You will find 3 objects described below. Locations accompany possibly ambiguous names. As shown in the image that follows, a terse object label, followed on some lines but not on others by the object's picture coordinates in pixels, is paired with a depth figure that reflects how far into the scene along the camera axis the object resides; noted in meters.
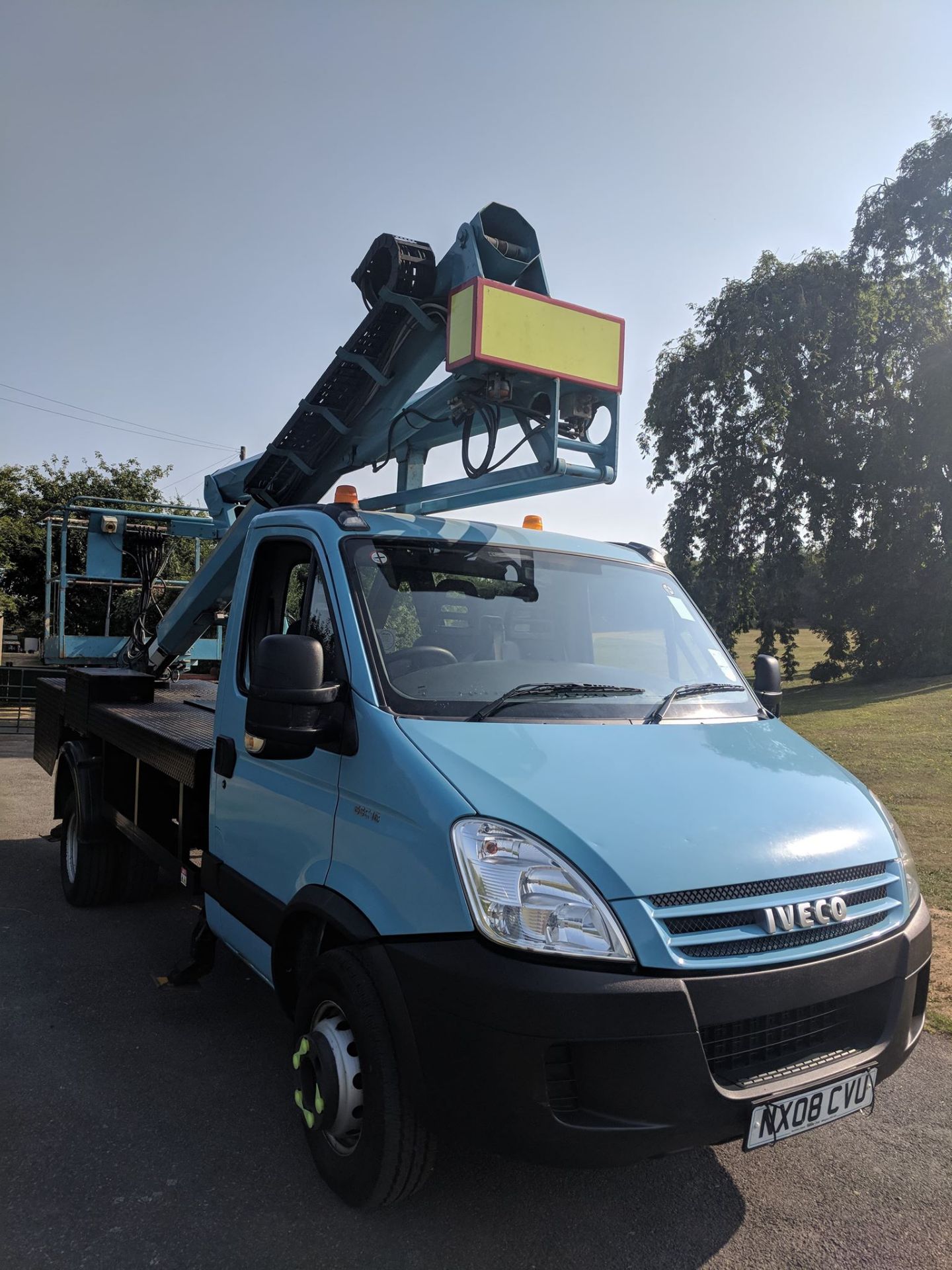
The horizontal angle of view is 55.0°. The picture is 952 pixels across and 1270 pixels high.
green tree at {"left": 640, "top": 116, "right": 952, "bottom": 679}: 26.47
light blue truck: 2.30
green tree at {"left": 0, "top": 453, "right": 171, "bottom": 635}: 24.59
